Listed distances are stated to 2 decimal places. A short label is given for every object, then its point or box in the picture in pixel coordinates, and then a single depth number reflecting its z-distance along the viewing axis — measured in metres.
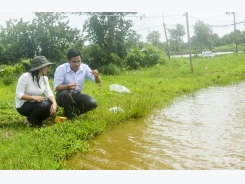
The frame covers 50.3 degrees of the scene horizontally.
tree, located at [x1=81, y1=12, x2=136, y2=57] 12.11
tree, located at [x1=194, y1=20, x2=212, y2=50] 39.44
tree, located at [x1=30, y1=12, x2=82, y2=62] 8.44
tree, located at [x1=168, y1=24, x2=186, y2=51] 39.44
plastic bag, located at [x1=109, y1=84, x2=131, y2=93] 6.27
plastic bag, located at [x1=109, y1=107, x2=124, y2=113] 3.95
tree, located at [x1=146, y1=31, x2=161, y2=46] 40.34
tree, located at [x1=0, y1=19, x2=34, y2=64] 8.73
